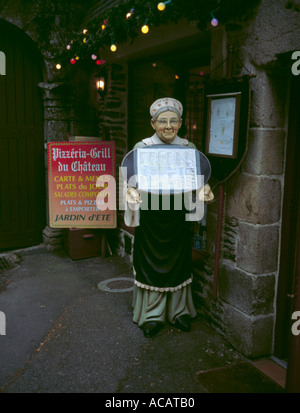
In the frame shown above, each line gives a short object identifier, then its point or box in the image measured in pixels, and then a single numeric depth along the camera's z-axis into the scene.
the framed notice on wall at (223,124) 3.32
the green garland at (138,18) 3.32
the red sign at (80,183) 5.48
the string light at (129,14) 4.17
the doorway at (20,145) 6.00
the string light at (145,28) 3.82
